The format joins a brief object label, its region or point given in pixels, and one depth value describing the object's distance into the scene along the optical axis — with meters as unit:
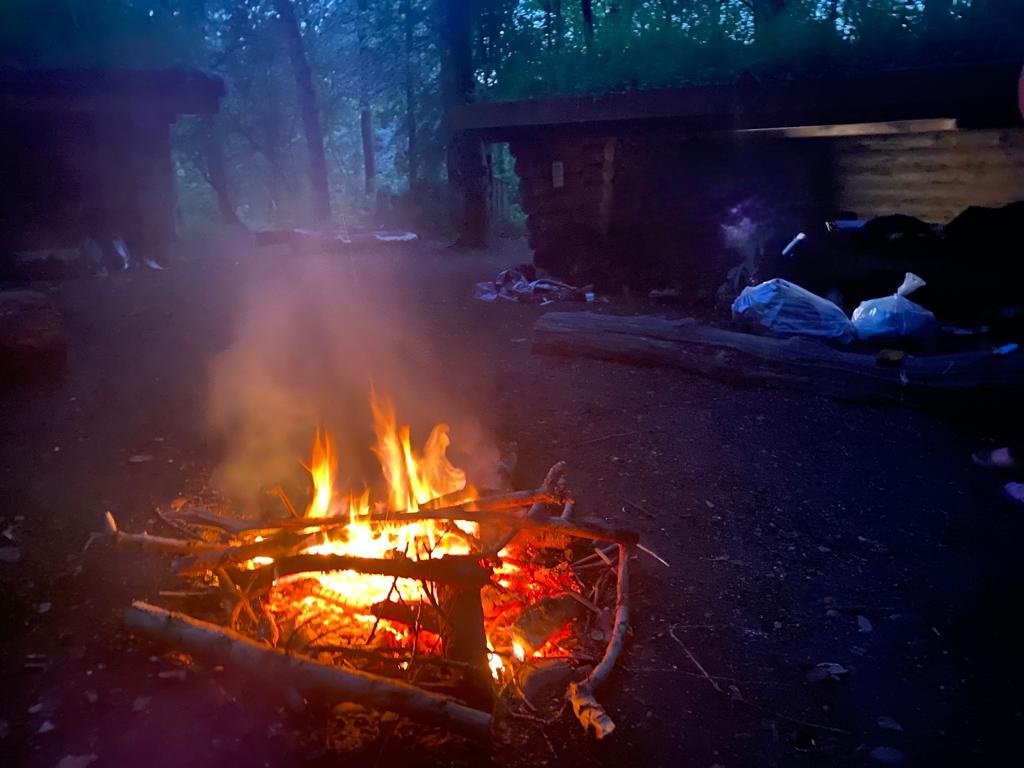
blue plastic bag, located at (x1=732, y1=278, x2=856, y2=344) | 6.42
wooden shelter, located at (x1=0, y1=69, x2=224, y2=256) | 12.04
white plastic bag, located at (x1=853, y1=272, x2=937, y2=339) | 6.23
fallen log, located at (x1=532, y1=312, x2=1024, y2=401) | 5.09
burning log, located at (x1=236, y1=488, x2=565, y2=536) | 3.04
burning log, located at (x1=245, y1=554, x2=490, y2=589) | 2.60
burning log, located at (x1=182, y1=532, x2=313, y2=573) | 2.89
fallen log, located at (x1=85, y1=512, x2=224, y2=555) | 3.06
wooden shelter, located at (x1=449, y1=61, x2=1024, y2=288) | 7.30
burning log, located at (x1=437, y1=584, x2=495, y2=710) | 2.58
